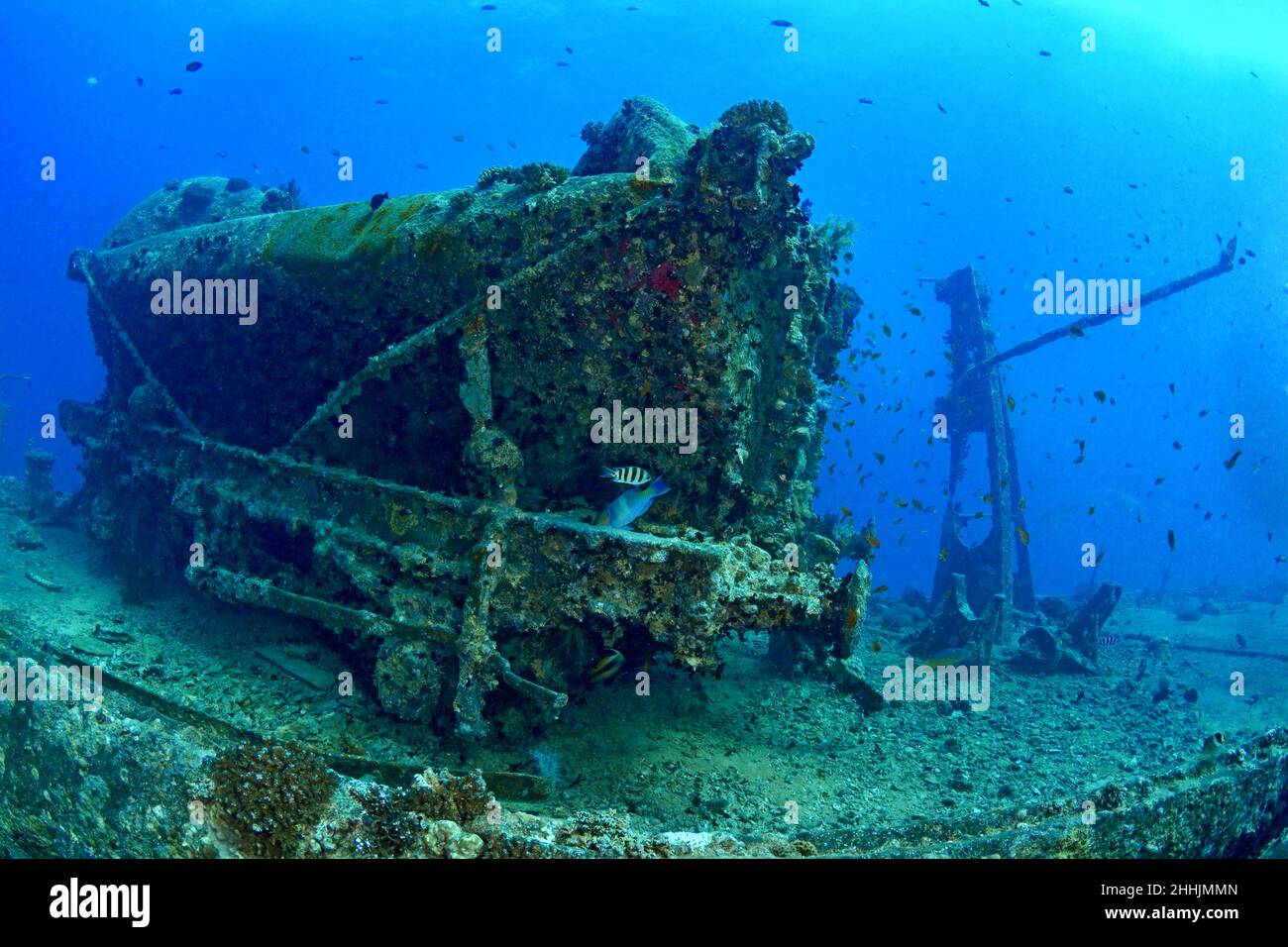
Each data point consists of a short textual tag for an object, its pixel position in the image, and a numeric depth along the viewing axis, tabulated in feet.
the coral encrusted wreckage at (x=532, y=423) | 16.92
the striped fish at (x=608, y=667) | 18.47
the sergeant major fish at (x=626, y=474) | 17.13
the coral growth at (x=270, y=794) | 7.97
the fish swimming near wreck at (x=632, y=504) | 16.15
